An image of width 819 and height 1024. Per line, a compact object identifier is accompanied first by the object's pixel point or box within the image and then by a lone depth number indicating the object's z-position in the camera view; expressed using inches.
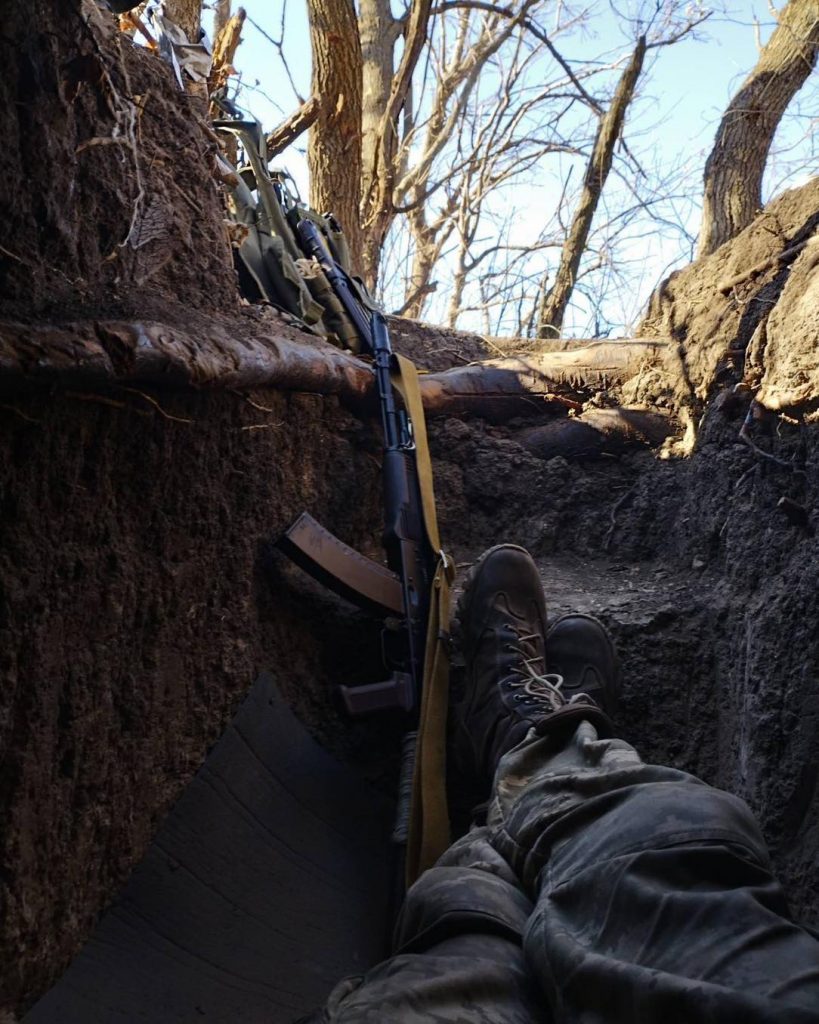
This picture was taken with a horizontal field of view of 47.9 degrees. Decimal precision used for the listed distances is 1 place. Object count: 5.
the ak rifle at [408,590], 78.5
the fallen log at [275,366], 51.7
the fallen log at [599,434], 115.2
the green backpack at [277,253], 114.0
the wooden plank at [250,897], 62.4
